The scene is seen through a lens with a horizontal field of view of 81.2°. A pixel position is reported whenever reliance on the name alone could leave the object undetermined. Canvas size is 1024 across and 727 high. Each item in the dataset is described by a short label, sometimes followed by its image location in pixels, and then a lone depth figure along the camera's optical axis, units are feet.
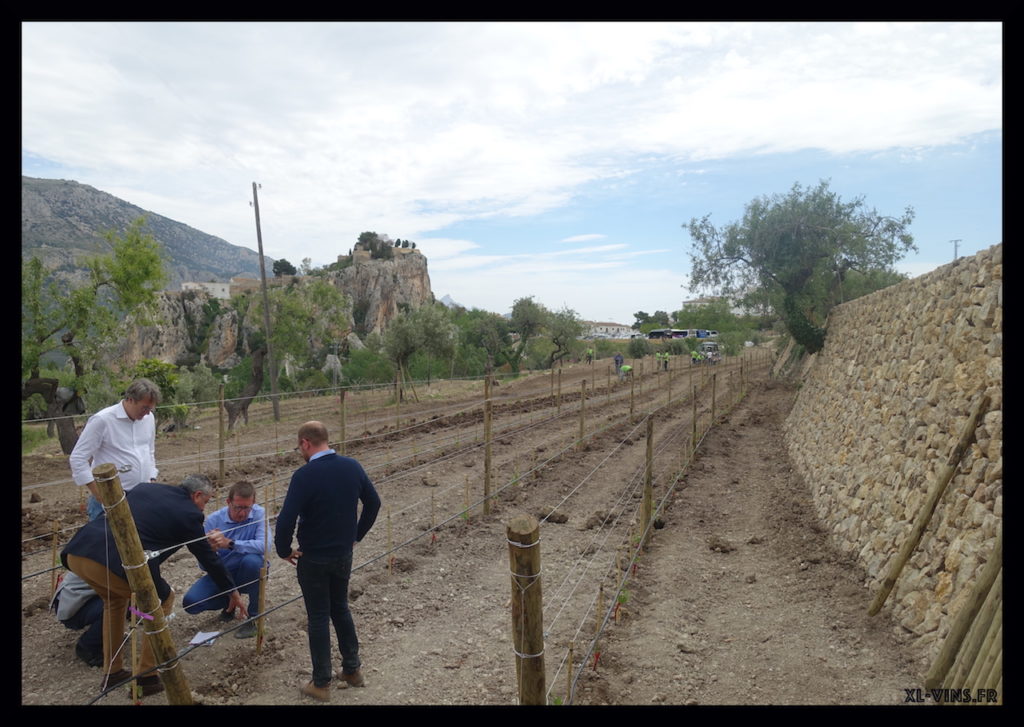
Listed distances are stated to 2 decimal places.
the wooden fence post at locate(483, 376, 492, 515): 26.30
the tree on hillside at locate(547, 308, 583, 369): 129.49
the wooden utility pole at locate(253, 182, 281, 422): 66.27
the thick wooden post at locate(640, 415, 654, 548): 22.75
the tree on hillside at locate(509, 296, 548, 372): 132.05
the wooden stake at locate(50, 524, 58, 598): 16.46
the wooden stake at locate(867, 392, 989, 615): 14.33
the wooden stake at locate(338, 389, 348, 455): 33.27
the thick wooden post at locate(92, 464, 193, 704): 9.45
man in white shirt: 13.35
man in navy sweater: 11.59
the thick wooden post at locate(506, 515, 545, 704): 8.63
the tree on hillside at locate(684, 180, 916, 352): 63.82
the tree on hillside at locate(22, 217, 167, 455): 45.55
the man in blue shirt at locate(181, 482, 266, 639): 14.58
